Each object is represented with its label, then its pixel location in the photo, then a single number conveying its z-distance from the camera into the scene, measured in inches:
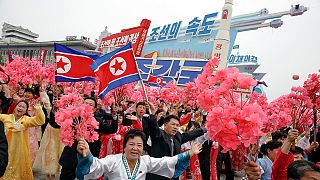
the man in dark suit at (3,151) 85.7
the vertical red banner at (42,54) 690.9
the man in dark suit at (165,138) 148.6
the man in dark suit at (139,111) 216.2
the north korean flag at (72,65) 227.9
